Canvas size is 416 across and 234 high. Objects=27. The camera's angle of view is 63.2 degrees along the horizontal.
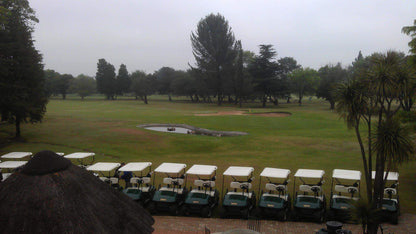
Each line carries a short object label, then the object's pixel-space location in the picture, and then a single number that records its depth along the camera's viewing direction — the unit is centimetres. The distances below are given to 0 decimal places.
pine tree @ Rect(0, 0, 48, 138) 2839
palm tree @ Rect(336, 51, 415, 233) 1076
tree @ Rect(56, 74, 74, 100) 12062
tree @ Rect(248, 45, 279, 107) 7631
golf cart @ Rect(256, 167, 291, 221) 1271
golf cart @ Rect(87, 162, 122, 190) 1442
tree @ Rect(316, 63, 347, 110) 7262
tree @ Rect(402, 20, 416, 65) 1732
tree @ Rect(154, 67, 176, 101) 11262
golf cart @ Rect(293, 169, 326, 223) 1252
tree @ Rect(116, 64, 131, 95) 11419
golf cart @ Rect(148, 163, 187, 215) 1341
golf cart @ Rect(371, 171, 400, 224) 1232
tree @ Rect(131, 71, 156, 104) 9275
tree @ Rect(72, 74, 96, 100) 11913
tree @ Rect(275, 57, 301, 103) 7688
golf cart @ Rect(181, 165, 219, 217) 1315
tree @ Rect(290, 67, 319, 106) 8719
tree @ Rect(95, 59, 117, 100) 11198
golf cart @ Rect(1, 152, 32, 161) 1827
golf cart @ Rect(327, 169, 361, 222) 1241
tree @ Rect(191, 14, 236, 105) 8481
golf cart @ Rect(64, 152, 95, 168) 1802
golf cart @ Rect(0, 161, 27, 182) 1572
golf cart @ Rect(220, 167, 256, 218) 1286
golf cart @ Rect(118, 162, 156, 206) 1371
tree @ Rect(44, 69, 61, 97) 11803
